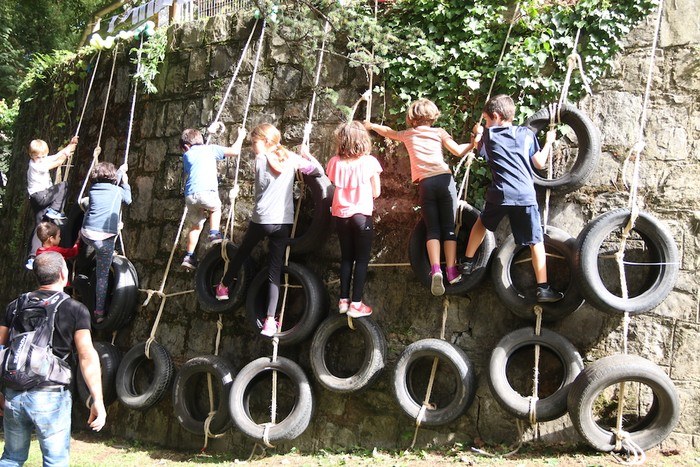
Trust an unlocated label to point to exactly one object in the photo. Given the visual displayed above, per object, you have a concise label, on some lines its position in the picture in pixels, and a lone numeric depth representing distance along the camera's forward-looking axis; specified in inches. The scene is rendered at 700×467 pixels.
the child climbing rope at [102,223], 248.2
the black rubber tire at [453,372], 190.7
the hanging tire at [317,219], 215.5
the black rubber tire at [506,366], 180.2
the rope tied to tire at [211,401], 219.3
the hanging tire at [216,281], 226.2
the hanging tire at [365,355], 200.8
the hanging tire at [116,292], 249.3
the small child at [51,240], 257.3
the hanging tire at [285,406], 203.5
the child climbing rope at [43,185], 279.4
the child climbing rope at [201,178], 232.5
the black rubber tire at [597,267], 179.3
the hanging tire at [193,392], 219.1
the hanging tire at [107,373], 239.8
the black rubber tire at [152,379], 230.8
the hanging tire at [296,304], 211.3
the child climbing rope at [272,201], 213.8
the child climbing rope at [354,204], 202.2
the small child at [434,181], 197.5
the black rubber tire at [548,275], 186.4
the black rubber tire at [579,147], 193.5
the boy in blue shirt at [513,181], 184.2
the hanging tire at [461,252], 195.5
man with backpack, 147.6
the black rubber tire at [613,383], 171.3
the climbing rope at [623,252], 175.2
